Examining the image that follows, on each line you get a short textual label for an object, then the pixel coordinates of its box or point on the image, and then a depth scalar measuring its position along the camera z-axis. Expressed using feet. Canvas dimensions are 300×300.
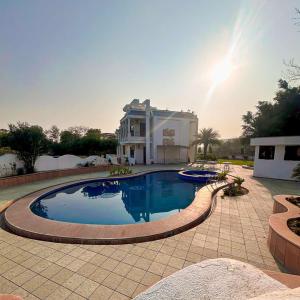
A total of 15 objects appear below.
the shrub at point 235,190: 30.98
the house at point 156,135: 80.94
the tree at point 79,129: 169.41
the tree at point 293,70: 26.19
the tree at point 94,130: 143.09
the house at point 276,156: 43.75
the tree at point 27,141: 43.08
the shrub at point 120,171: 52.01
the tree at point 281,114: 49.37
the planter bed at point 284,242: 11.69
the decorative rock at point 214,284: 5.36
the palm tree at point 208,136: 85.30
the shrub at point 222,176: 42.09
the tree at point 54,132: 164.21
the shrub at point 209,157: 90.67
